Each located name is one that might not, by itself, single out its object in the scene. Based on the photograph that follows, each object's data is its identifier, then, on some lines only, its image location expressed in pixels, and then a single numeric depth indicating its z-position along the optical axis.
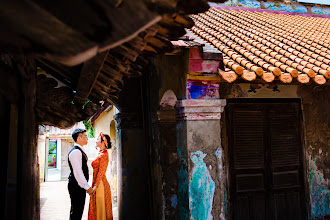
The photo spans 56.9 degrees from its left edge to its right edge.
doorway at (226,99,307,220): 5.12
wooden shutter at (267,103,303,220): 5.29
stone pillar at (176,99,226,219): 3.94
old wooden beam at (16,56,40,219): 2.53
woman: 5.39
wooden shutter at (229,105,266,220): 5.09
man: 5.09
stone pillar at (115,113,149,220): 6.08
